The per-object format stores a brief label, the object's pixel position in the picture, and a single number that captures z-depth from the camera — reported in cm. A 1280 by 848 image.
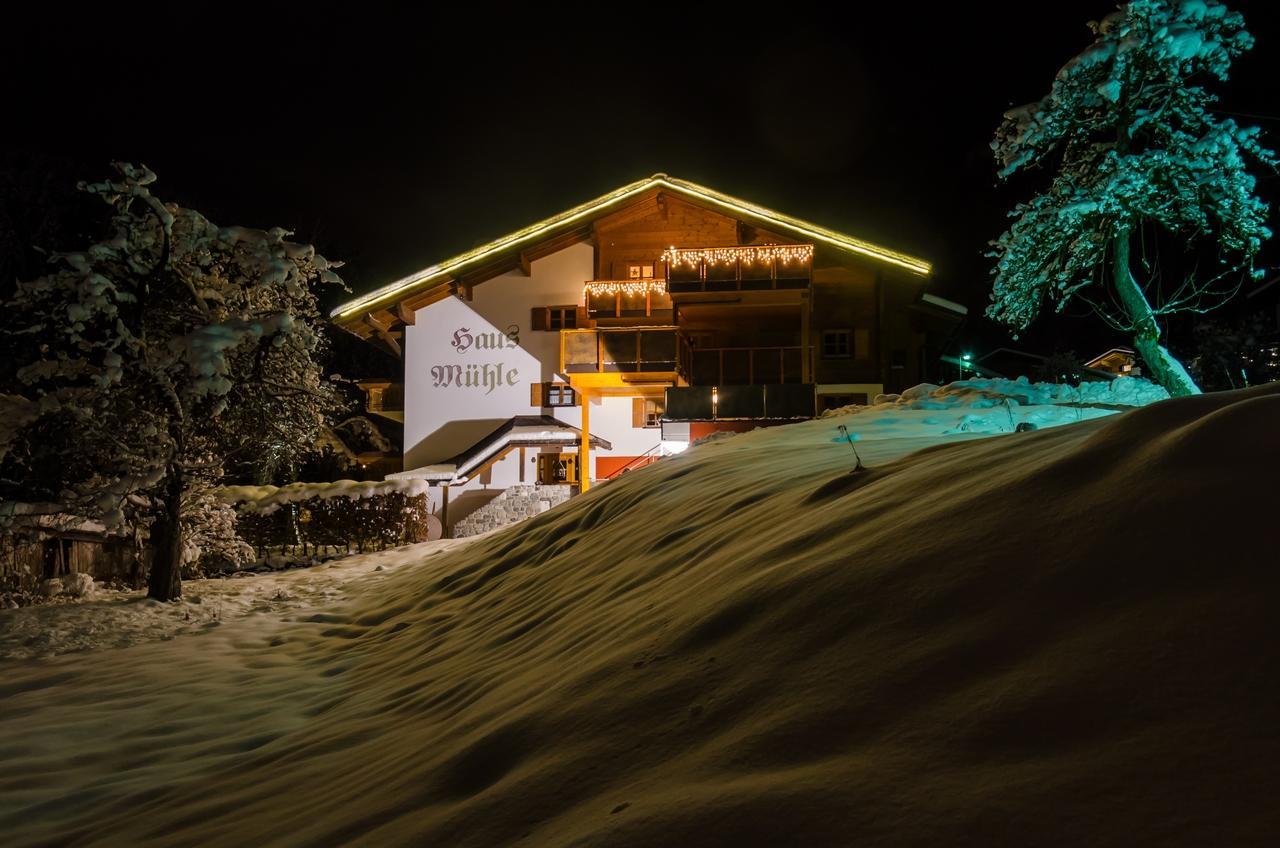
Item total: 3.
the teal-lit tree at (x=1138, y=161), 1109
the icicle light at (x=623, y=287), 2331
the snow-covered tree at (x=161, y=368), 1002
